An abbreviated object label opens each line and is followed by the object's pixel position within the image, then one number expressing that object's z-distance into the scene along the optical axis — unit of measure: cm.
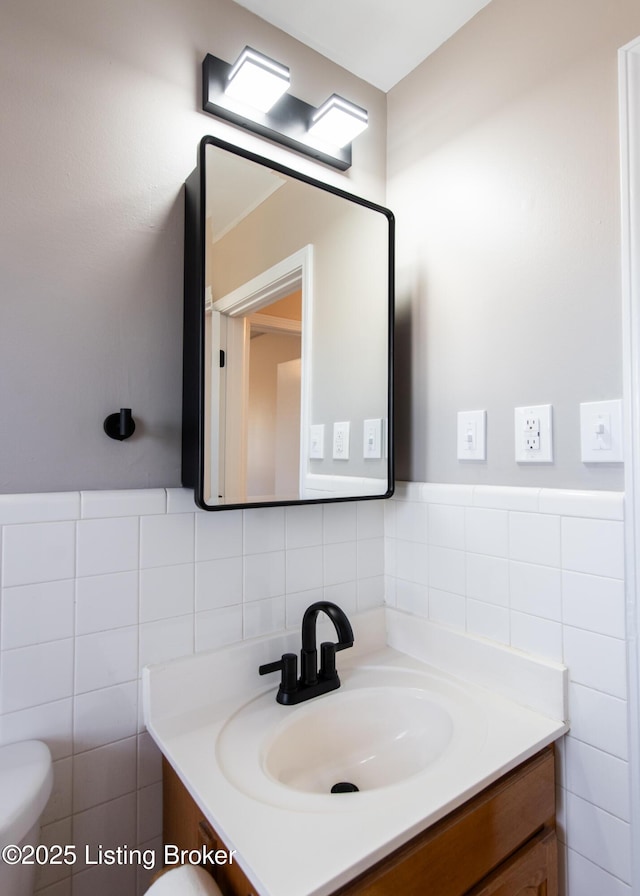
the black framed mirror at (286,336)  104
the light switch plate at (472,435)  116
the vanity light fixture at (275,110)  110
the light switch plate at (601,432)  92
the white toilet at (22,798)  71
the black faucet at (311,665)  104
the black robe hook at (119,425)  97
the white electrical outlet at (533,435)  103
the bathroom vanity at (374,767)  70
